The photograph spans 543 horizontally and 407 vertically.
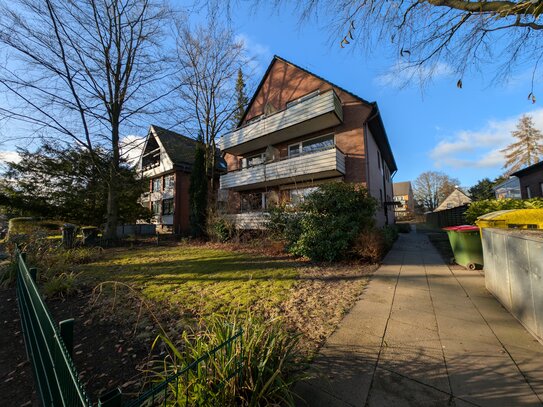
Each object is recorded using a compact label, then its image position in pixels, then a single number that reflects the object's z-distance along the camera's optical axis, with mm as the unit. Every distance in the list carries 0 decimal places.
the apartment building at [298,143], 11898
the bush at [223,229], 13217
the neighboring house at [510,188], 24500
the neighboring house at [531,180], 17922
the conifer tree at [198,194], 15398
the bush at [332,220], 7746
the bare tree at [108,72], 10555
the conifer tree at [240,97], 19016
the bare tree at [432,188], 54156
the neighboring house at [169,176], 21797
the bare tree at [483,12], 3436
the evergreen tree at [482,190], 31669
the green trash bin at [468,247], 6352
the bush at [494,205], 7411
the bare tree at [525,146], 30016
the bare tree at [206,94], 15148
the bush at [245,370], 1713
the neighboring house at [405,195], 52900
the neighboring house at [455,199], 45478
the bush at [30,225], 15477
